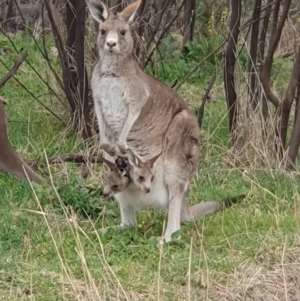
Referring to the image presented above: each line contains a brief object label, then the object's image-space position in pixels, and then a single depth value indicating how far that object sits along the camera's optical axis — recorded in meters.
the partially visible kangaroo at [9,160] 12.60
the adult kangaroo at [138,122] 11.09
